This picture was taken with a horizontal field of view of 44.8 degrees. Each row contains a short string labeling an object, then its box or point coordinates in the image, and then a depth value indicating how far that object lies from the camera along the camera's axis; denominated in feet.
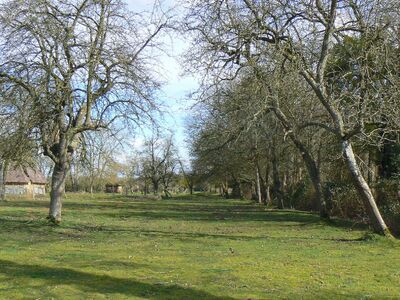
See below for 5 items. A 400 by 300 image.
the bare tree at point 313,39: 51.26
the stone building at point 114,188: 415.48
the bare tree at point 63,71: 58.44
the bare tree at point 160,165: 272.31
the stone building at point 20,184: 236.32
